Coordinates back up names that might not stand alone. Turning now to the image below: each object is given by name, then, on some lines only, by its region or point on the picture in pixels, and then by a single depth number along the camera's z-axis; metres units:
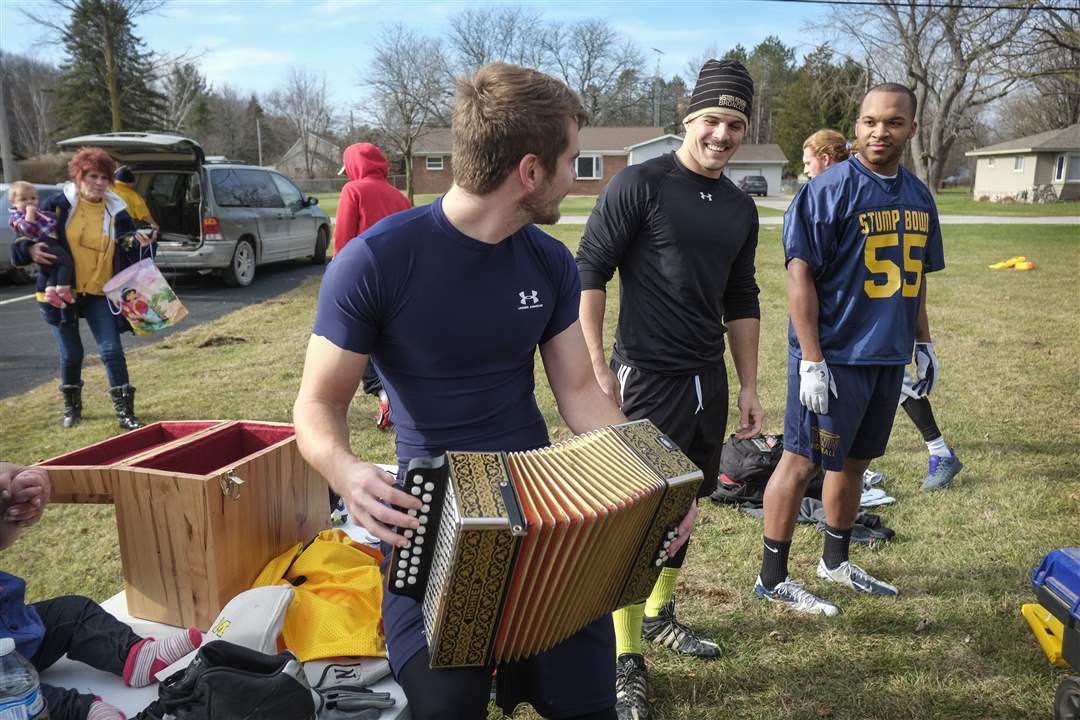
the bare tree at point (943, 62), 33.44
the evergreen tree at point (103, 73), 29.89
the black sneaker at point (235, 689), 1.98
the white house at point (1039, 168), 40.88
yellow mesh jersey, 2.62
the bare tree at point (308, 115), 69.94
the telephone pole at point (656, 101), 65.75
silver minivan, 10.78
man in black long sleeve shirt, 3.06
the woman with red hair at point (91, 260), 5.89
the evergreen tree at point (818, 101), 48.31
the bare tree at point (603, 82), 66.44
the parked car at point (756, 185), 47.25
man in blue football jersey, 3.41
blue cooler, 2.76
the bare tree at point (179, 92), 44.41
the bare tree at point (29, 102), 56.25
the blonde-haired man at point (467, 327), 1.90
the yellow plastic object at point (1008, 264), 14.94
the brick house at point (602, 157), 52.53
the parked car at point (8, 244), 11.95
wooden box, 2.63
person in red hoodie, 5.96
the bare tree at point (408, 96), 40.66
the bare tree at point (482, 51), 56.16
